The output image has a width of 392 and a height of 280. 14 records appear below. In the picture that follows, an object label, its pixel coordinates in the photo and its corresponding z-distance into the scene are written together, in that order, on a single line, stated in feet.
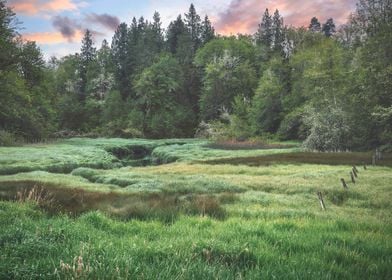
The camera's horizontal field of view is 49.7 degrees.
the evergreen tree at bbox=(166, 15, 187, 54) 473.67
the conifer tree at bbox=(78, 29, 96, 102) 443.73
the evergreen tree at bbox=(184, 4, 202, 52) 494.05
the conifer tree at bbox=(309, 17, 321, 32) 486.02
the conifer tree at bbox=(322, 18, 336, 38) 536.01
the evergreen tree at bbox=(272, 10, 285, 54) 404.01
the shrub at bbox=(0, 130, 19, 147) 205.39
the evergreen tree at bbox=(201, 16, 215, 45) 474.41
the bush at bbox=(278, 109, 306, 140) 269.44
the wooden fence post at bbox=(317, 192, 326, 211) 58.59
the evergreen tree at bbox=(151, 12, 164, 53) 473.67
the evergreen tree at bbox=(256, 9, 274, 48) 429.38
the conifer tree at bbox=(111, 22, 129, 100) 437.99
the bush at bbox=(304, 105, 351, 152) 196.03
